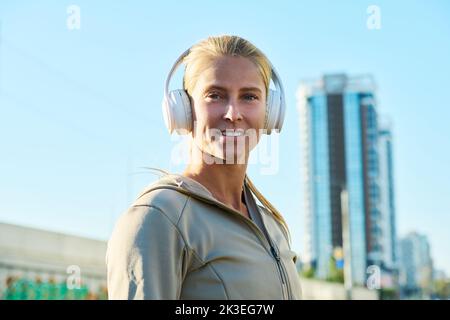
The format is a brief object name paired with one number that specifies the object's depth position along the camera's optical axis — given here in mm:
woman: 1401
